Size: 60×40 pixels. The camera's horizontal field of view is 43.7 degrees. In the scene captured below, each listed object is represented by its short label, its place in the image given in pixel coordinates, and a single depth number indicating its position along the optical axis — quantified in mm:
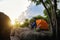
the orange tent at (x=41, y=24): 4591
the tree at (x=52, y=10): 4613
